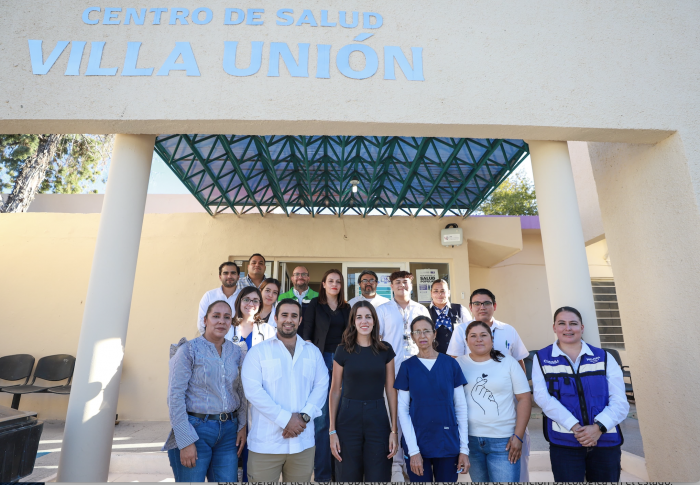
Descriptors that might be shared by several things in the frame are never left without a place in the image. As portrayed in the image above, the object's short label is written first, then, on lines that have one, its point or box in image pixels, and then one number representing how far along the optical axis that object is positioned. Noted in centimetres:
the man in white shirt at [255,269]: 441
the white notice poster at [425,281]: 838
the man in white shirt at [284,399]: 256
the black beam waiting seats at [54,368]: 706
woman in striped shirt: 255
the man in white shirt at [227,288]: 403
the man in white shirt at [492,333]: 337
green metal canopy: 623
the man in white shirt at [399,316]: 369
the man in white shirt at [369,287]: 391
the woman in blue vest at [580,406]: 260
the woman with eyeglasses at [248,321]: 331
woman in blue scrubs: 266
